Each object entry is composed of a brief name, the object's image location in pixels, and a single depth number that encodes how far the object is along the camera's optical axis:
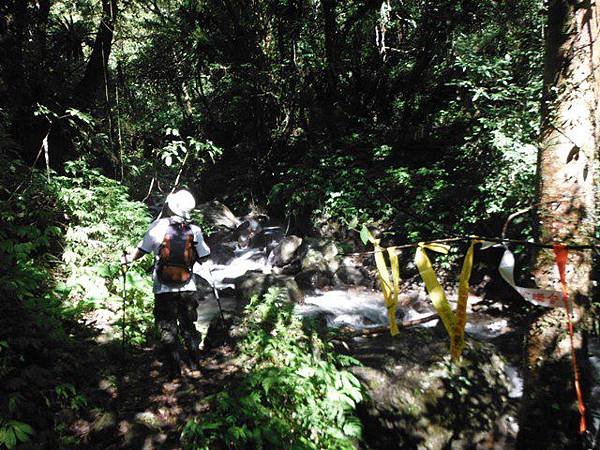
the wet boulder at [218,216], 13.99
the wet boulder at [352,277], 10.13
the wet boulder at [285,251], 11.48
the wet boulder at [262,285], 9.06
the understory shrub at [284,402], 3.28
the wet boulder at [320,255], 10.46
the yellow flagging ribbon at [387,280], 2.89
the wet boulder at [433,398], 4.54
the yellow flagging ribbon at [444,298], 2.71
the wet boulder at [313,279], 9.99
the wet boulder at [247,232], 13.56
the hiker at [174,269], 4.36
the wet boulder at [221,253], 12.41
